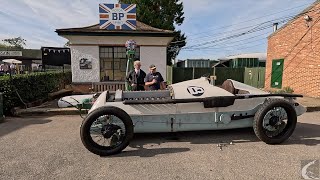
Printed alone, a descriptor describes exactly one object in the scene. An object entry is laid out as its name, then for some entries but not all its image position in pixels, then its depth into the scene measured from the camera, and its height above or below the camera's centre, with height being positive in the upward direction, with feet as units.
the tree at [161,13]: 73.20 +22.12
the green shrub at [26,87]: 22.31 -1.13
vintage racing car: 12.55 -2.16
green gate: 53.88 +0.62
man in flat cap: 19.20 -0.21
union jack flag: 36.81 +10.10
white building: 36.40 +4.86
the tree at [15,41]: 283.92 +46.21
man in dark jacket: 20.36 +0.00
